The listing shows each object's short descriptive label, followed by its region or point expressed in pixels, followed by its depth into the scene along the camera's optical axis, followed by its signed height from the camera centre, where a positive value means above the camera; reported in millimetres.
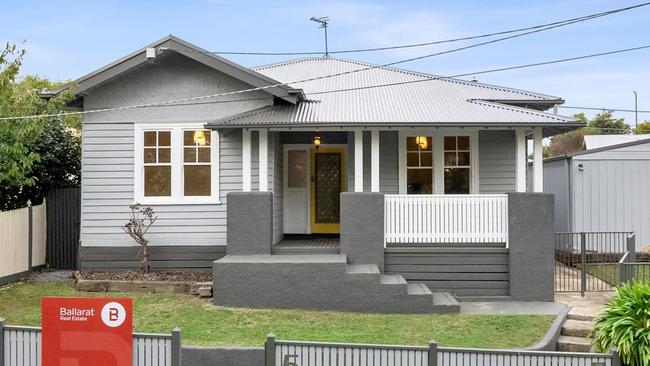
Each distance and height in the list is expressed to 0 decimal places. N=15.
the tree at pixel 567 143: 60394 +5799
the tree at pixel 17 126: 11734 +1468
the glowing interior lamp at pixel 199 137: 13461 +1408
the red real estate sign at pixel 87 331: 7012 -1508
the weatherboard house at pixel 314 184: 11805 +379
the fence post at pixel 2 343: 7680 -1777
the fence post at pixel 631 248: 11719 -936
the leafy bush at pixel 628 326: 6984 -1512
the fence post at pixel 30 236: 14367 -812
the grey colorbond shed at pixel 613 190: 17641 +288
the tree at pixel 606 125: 68250 +8547
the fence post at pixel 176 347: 7191 -1719
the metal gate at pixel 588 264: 12555 -1615
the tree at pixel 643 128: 60312 +7248
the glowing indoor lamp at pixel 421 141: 14125 +1372
